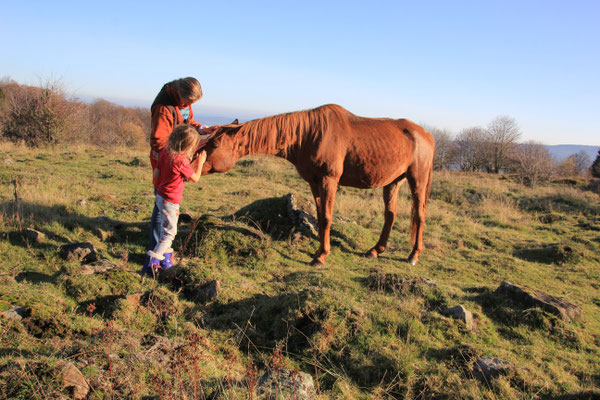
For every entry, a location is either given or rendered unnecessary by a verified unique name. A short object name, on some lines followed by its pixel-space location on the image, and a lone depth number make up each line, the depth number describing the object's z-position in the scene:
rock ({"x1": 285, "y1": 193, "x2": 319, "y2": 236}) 6.91
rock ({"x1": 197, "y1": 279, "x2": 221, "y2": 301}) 3.93
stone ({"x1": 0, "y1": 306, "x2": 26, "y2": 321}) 2.68
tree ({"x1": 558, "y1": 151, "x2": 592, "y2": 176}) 38.04
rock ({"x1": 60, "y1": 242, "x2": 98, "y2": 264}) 4.55
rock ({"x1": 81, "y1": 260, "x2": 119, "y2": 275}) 3.95
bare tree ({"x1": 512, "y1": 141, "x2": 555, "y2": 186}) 20.38
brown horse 5.43
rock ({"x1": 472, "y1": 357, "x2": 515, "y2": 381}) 3.04
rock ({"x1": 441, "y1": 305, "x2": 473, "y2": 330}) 4.12
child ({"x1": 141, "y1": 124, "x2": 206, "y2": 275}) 4.21
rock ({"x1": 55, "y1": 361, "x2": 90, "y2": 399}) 2.03
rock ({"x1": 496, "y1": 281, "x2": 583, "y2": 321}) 4.56
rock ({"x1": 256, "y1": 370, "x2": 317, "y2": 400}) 2.28
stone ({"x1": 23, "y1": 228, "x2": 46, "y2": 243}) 4.87
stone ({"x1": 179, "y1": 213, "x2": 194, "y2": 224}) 6.65
